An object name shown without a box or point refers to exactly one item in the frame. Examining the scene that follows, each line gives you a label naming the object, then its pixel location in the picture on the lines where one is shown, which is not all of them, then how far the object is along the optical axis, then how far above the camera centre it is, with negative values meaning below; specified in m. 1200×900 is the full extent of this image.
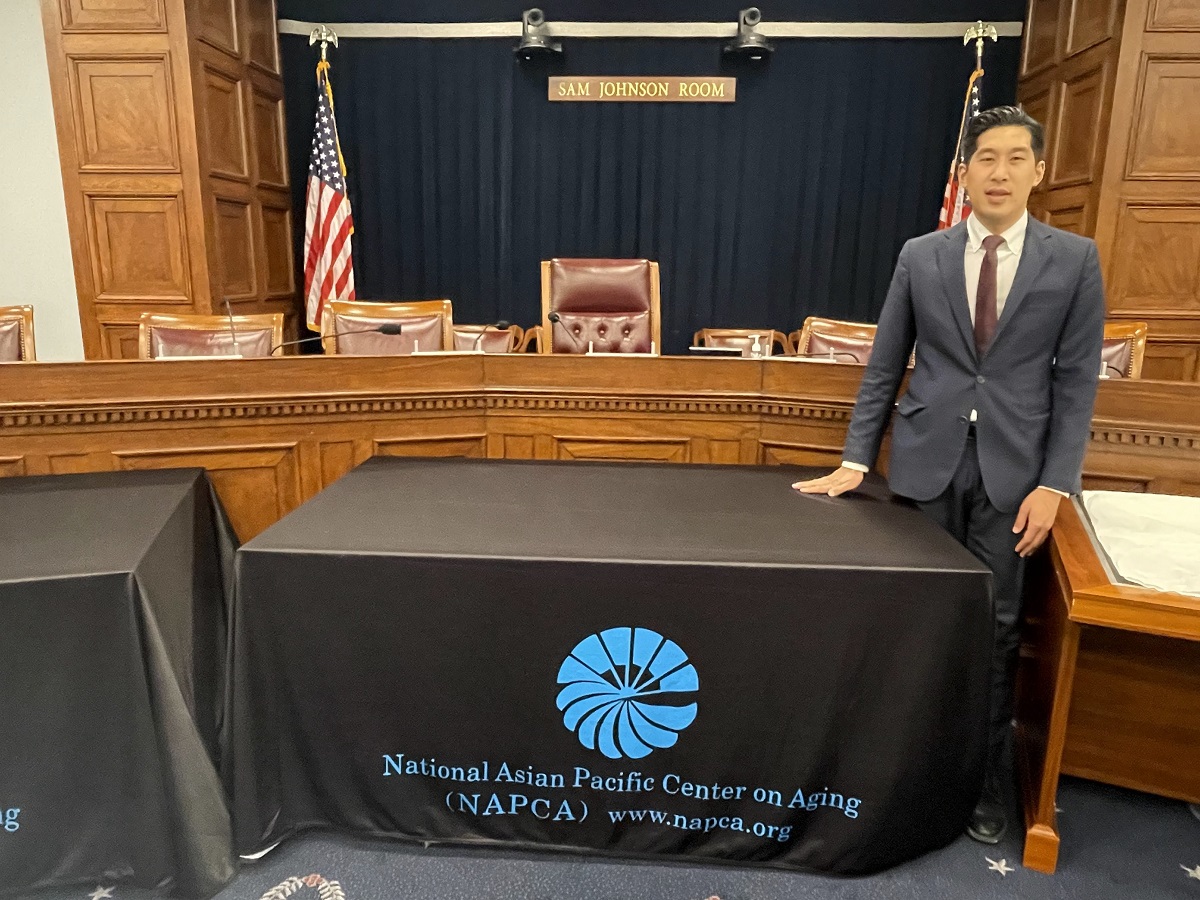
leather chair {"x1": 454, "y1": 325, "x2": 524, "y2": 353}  3.13 -0.25
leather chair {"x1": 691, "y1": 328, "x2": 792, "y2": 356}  3.64 -0.27
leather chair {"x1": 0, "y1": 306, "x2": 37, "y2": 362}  2.50 -0.21
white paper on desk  1.18 -0.44
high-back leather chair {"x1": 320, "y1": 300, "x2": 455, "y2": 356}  2.71 -0.17
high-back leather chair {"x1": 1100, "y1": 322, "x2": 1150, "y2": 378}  2.40 -0.20
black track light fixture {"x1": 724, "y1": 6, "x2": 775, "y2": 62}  4.65 +1.53
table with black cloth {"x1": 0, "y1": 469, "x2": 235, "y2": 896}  1.19 -0.74
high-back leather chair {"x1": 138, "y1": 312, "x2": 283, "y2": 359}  2.49 -0.20
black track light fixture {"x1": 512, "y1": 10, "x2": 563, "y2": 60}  4.78 +1.57
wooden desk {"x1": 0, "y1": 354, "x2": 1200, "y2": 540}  1.86 -0.37
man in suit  1.37 -0.16
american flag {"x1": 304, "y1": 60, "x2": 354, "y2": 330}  4.88 +0.36
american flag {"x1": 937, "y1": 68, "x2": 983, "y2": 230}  4.47 +0.57
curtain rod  4.77 +1.64
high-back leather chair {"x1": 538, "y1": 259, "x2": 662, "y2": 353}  3.08 -0.08
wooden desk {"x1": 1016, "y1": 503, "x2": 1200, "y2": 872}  1.32 -0.83
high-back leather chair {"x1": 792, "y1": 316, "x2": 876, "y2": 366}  2.68 -0.20
